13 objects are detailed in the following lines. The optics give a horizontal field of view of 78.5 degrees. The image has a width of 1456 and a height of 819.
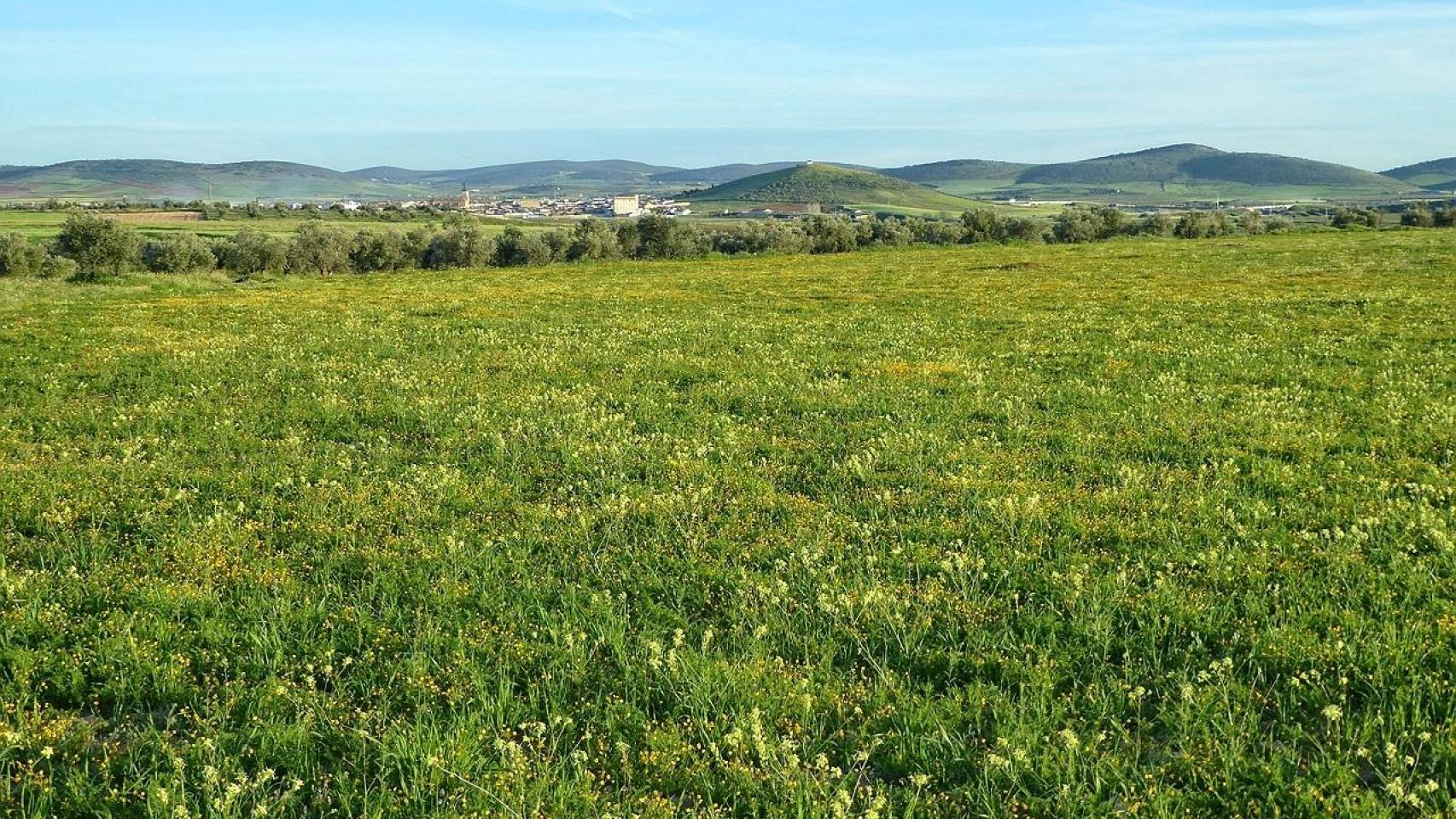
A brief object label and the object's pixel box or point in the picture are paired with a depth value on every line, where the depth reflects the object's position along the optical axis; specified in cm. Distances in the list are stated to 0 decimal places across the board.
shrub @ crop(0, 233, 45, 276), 6194
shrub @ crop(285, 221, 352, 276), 6831
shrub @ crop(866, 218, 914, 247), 8675
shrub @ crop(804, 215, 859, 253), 8475
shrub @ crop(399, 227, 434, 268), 7581
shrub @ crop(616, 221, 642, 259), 8275
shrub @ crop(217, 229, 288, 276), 6669
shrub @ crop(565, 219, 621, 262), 7938
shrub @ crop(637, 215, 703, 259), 8331
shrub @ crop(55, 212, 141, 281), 6112
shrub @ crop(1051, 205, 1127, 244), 9012
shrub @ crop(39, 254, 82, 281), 6062
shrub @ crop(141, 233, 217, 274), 6309
